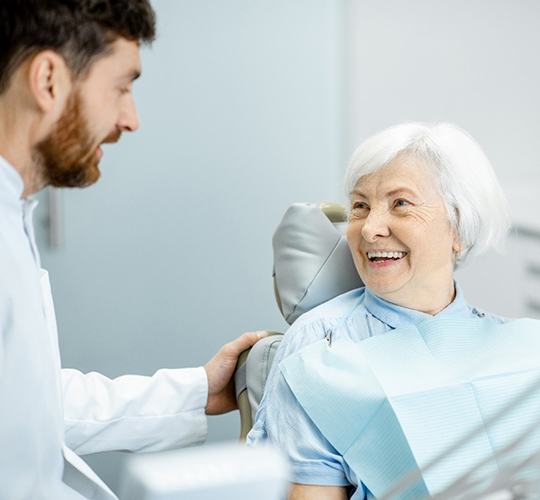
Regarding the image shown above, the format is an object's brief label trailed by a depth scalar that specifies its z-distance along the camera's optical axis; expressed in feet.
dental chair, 5.50
